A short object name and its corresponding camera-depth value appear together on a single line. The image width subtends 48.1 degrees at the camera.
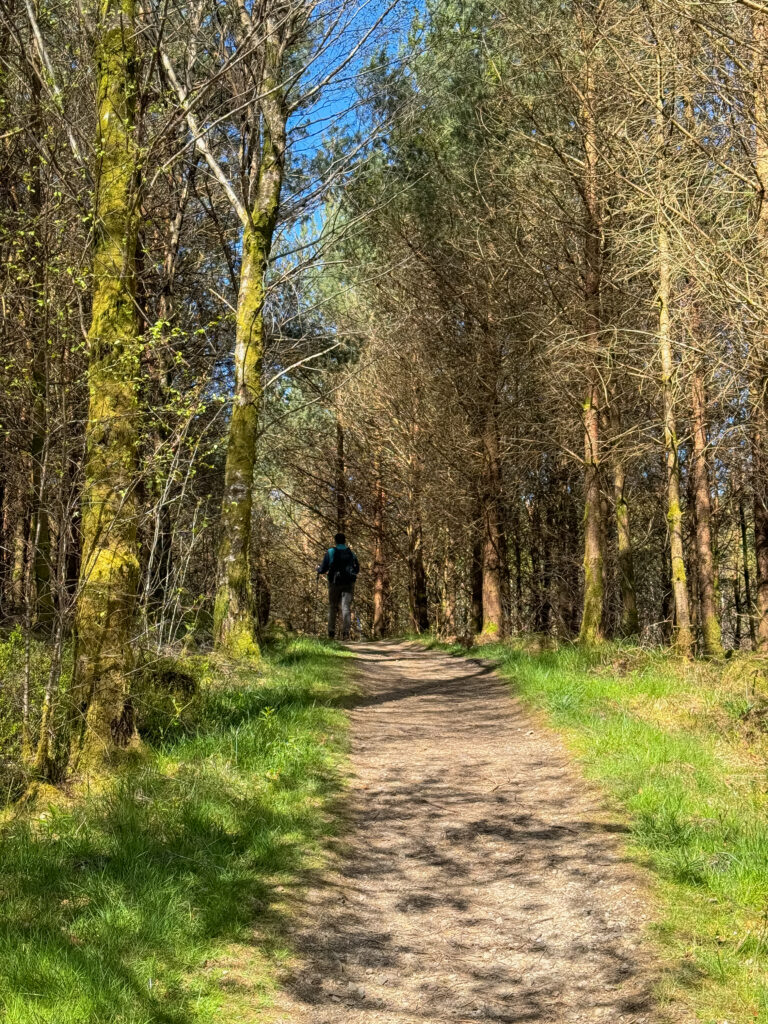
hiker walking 16.78
